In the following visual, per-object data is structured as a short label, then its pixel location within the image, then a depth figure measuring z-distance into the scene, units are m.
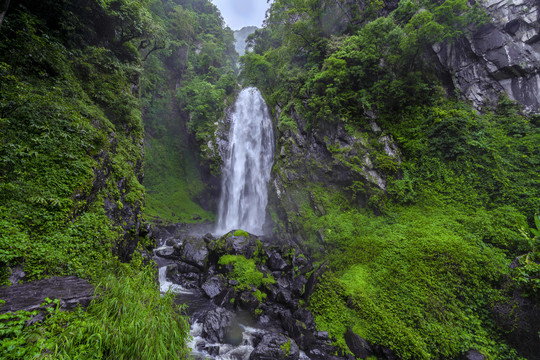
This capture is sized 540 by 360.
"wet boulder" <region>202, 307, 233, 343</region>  6.98
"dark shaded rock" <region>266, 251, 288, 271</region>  10.36
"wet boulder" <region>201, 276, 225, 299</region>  9.30
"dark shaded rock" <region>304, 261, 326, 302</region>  8.33
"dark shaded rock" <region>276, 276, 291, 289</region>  9.50
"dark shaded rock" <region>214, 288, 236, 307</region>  8.60
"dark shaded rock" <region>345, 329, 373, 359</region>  6.31
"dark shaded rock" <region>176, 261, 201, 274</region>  11.18
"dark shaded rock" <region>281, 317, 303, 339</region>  7.06
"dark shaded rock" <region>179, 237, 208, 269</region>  11.47
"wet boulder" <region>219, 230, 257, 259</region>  11.10
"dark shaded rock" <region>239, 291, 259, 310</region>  8.46
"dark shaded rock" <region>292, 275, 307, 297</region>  8.93
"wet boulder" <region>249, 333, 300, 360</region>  6.18
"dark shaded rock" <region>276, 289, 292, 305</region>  8.62
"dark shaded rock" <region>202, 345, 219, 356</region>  6.36
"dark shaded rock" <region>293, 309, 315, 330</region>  7.43
